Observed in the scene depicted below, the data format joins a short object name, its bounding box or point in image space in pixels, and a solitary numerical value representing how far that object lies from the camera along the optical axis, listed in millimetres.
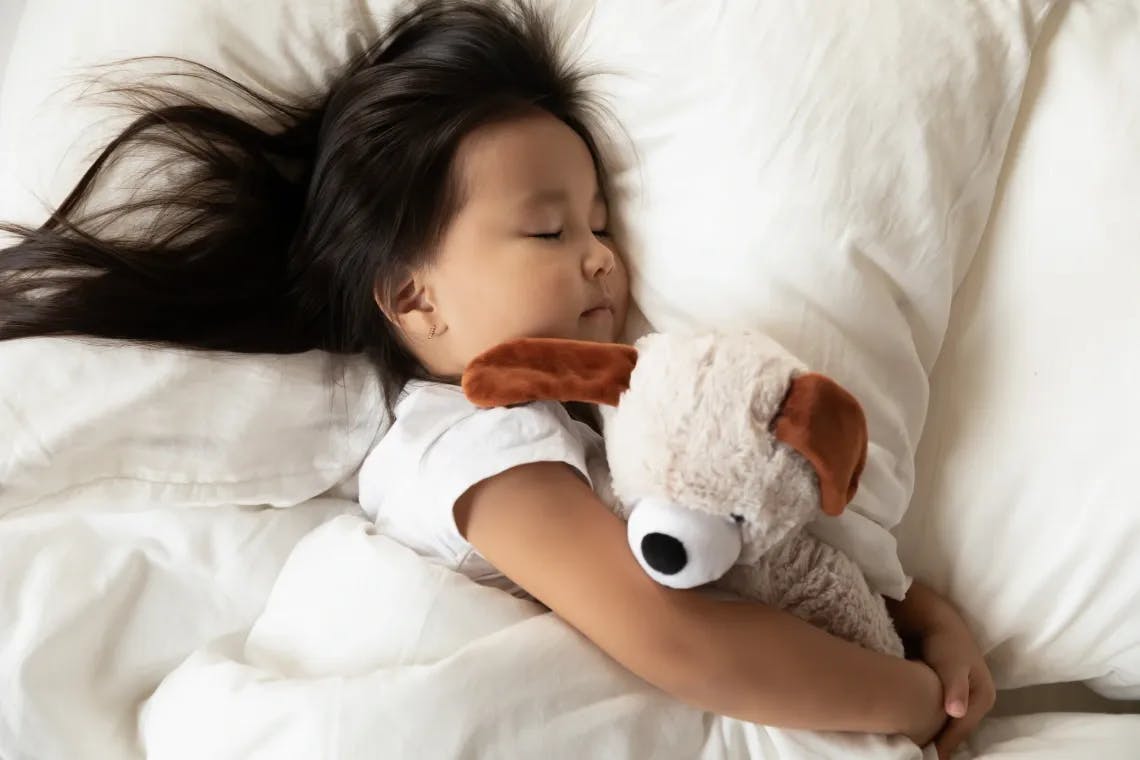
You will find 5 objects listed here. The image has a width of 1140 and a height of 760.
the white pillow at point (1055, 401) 722
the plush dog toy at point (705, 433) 562
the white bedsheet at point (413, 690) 648
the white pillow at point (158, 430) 780
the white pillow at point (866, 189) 754
